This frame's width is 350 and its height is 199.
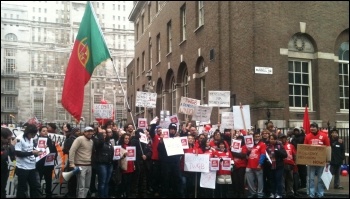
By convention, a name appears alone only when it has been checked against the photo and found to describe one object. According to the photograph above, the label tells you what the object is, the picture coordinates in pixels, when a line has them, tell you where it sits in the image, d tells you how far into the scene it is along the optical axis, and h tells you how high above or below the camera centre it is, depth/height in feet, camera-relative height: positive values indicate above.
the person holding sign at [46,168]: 34.83 -4.13
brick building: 64.95 +9.78
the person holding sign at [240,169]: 37.42 -4.55
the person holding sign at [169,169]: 36.52 -4.42
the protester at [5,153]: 28.11 -2.41
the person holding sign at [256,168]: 36.60 -4.37
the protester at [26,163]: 30.35 -3.24
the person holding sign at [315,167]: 37.76 -4.45
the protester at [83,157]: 32.94 -3.04
